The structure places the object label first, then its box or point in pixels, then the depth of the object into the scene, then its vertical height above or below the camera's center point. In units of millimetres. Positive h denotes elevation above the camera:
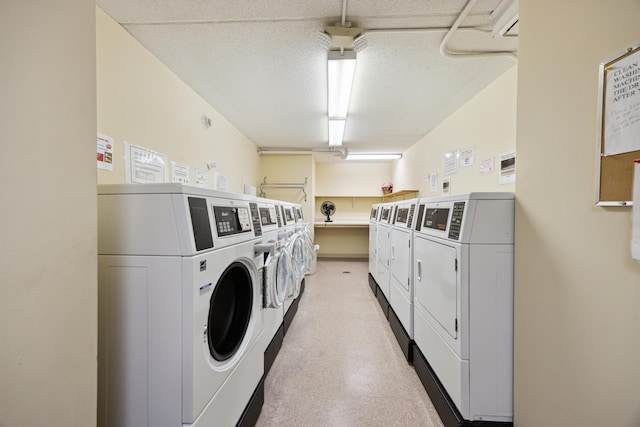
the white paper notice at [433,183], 3457 +400
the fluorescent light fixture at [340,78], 1795 +1148
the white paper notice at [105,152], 1438 +347
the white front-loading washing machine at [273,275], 1508 -480
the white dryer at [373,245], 3436 -542
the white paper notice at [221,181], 2961 +360
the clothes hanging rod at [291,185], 4785 +478
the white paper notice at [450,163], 2947 +601
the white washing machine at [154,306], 866 -368
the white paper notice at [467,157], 2580 +595
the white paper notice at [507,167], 2008 +373
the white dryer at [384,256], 2651 -564
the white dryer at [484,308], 1154 -485
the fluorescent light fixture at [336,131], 3209 +1181
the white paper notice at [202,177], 2539 +347
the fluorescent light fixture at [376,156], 5031 +1141
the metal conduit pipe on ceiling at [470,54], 1723 +1189
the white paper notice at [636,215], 646 -13
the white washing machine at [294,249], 2191 -416
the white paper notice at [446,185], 3109 +323
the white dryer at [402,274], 1899 -585
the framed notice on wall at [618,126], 671 +251
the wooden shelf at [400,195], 4348 +291
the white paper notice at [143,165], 1658 +331
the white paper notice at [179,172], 2135 +336
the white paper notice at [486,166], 2286 +435
